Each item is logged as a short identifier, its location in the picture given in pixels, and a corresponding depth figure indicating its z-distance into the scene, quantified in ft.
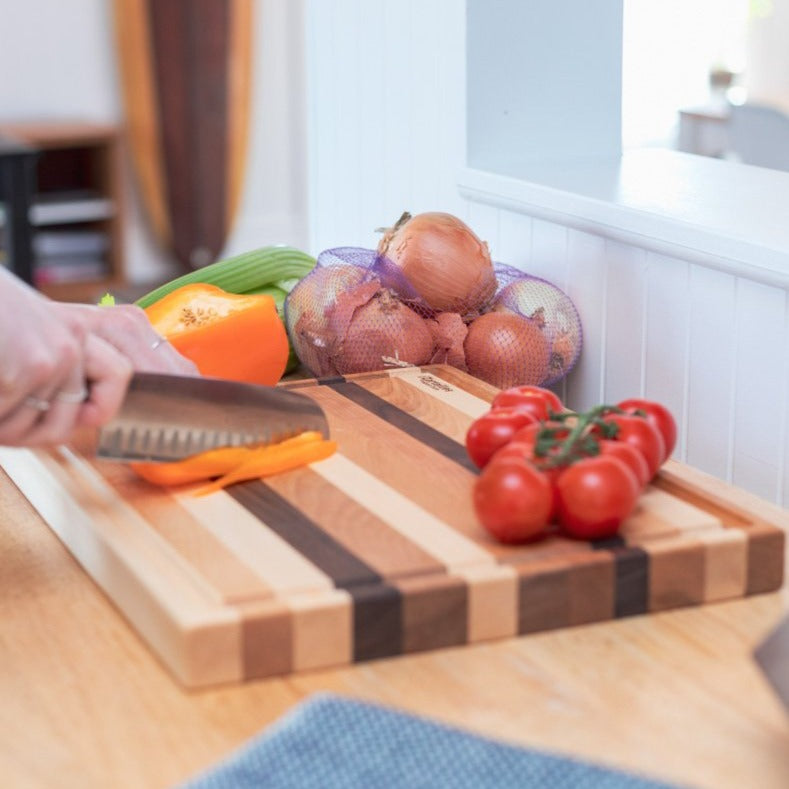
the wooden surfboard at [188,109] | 16.06
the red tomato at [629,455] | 3.66
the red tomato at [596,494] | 3.55
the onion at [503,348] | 4.82
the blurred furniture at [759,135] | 10.91
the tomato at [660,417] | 3.91
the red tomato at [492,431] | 3.87
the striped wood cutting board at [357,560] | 3.38
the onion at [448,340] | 4.88
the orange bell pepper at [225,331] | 4.65
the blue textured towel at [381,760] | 3.01
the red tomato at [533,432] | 3.72
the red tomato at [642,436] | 3.78
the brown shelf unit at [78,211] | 15.76
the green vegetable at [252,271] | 5.05
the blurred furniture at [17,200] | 12.53
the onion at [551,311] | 4.96
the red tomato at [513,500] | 3.53
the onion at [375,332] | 4.82
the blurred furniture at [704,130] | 11.73
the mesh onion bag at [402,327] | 4.82
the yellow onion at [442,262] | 4.84
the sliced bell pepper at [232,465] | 3.83
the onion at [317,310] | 4.87
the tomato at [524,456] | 3.61
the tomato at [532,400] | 3.97
